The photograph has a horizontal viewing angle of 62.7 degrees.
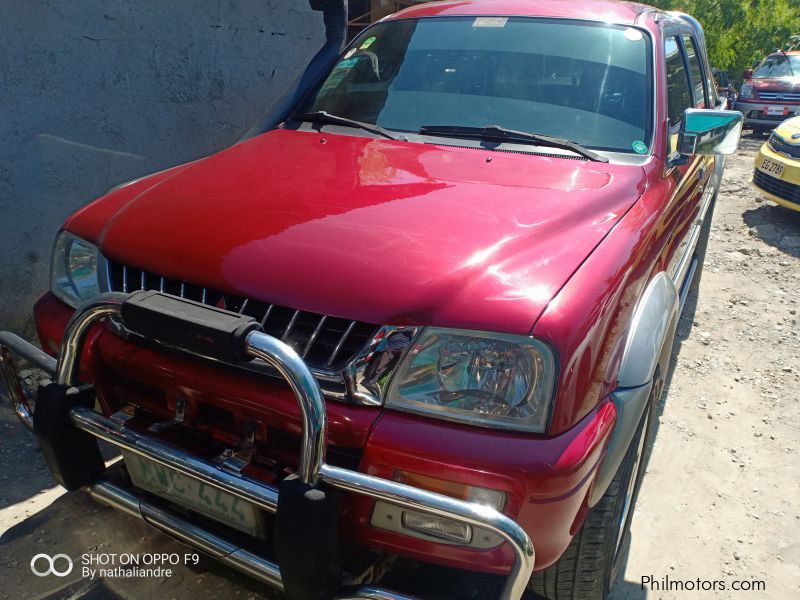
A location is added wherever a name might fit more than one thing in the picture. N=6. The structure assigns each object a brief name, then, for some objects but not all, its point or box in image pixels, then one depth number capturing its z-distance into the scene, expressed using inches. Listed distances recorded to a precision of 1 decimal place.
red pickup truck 58.2
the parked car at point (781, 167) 254.5
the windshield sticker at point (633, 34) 106.3
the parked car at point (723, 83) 251.8
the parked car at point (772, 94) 508.7
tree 655.0
